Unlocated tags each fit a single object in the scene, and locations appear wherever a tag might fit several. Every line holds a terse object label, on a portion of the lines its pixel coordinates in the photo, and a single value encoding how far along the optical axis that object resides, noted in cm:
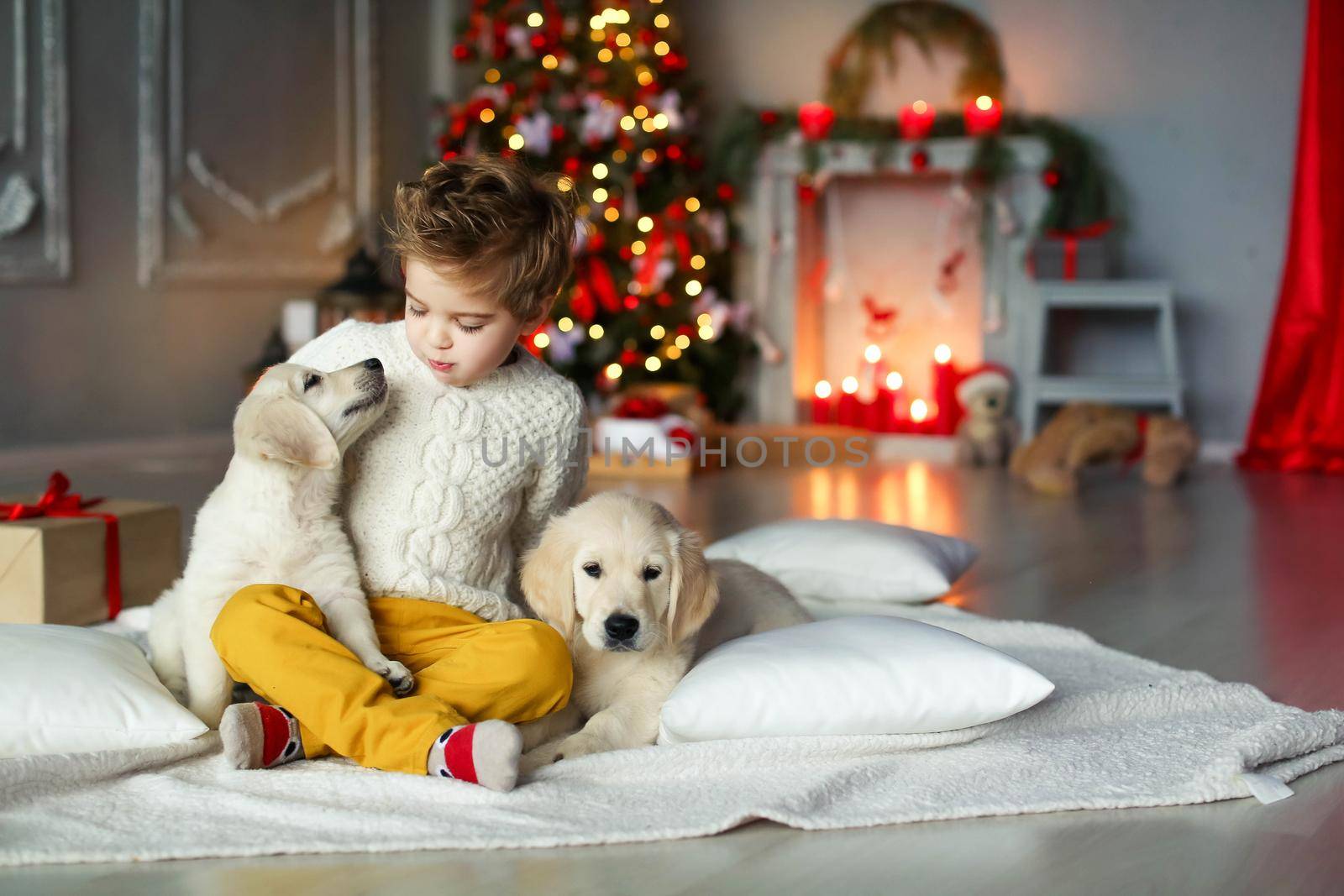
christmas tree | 564
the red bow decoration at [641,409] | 538
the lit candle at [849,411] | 639
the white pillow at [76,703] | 176
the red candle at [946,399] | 623
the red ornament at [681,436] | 521
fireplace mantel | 605
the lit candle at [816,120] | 609
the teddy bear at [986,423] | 572
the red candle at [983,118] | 593
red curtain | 540
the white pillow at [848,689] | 187
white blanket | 156
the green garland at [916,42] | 620
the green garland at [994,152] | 595
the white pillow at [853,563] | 291
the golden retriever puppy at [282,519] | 187
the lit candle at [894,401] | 636
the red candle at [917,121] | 601
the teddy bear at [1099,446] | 496
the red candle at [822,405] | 648
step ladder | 564
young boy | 174
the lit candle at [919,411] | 638
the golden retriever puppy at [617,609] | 187
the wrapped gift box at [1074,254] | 578
